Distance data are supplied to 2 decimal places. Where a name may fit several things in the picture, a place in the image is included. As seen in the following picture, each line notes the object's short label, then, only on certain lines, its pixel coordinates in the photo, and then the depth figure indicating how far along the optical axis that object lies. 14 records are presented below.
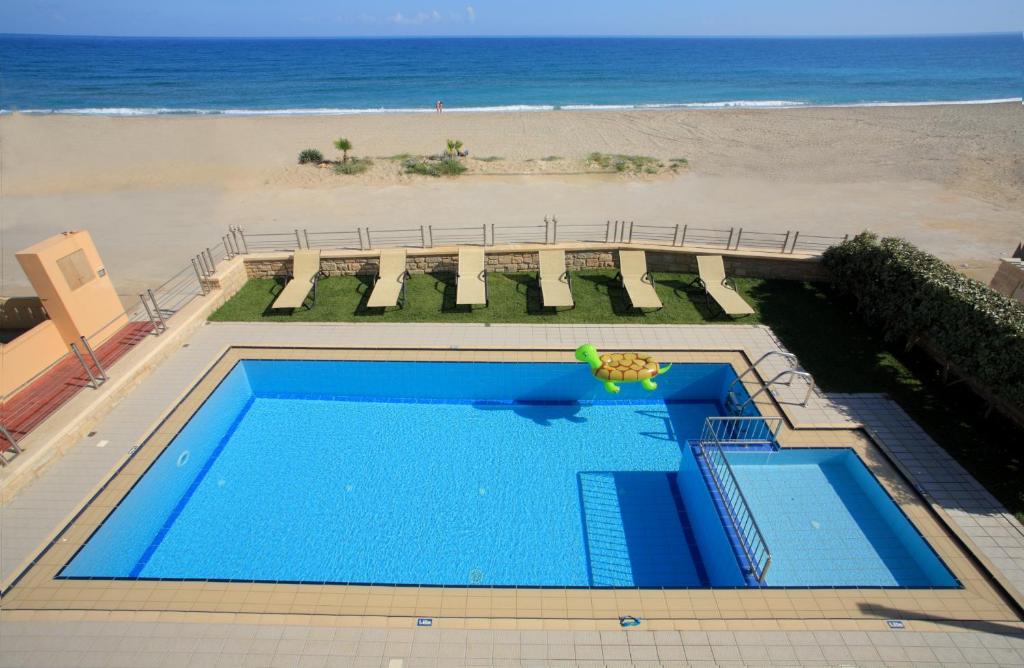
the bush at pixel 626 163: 23.12
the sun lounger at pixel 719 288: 11.43
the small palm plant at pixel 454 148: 25.14
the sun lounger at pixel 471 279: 11.85
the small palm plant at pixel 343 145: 24.31
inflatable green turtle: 8.93
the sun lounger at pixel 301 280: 11.83
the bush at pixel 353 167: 23.16
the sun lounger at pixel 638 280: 11.61
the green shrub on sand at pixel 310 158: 24.90
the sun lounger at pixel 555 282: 11.67
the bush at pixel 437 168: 22.70
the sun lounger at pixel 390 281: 11.71
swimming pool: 6.78
